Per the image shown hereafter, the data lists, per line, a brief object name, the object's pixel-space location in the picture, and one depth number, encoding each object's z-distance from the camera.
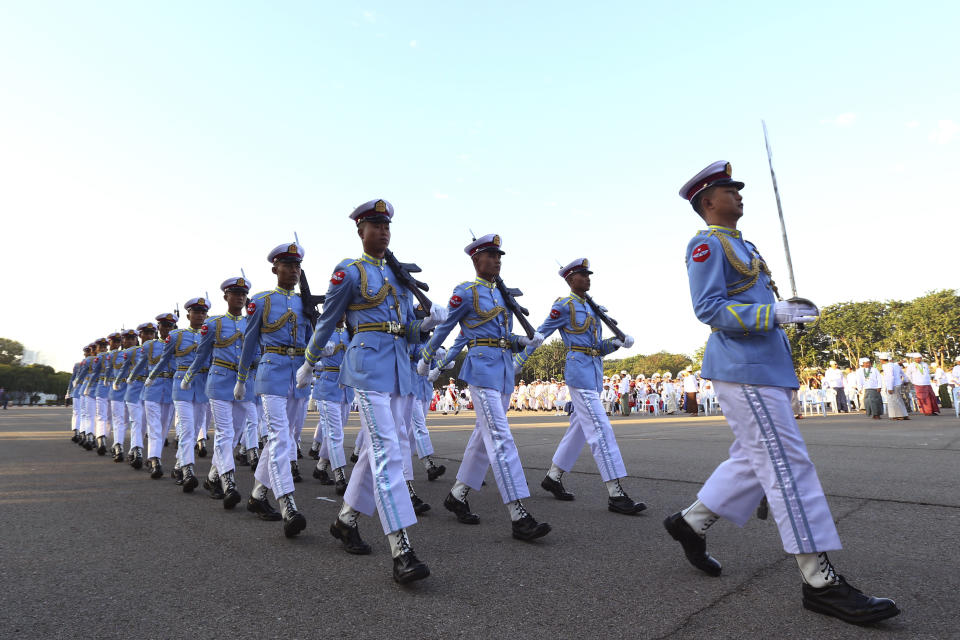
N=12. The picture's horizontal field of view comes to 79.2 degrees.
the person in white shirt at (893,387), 18.06
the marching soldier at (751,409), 2.75
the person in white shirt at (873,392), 19.42
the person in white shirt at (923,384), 20.31
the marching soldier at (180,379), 6.93
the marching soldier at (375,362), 3.67
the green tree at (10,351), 85.57
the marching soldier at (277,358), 4.90
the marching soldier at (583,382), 5.31
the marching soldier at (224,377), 6.05
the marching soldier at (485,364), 4.76
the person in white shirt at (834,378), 24.56
